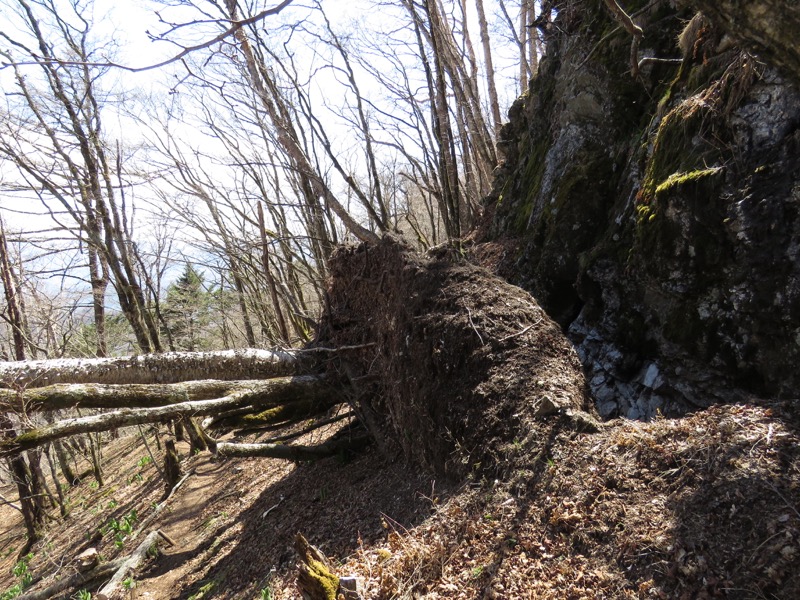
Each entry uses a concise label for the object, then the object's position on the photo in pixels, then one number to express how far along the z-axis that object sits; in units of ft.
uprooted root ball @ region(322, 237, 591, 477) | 13.03
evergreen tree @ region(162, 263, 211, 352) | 64.95
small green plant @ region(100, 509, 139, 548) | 26.53
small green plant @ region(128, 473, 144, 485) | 42.78
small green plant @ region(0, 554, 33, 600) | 26.43
